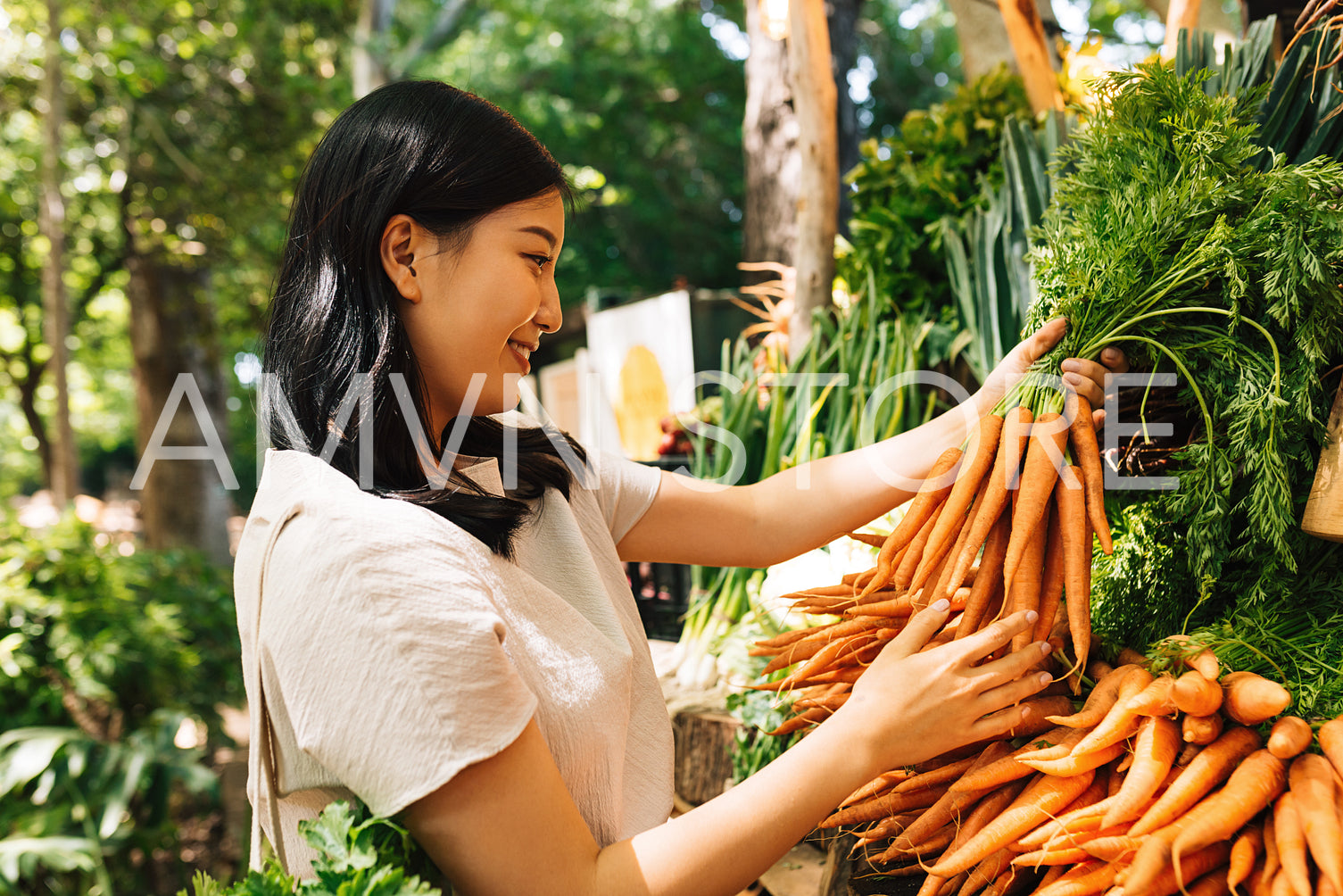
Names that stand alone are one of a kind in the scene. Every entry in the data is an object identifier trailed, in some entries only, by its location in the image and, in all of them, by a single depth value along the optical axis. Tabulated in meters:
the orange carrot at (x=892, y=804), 1.07
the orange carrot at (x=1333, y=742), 0.80
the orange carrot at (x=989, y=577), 1.03
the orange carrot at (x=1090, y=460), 1.00
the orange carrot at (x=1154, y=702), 0.89
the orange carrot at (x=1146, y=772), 0.86
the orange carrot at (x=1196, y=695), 0.85
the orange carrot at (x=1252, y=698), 0.83
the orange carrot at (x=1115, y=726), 0.90
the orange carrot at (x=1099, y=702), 0.94
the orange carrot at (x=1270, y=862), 0.78
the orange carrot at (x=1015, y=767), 0.96
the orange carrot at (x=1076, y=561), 0.98
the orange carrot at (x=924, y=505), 1.12
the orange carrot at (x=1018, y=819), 0.92
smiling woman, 0.77
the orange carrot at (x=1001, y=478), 1.03
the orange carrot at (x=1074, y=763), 0.92
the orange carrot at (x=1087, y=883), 0.84
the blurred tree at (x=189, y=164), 5.60
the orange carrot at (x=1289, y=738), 0.83
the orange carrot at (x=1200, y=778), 0.83
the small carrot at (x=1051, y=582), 1.00
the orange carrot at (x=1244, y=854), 0.79
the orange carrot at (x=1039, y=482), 1.00
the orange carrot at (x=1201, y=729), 0.88
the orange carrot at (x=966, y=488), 1.06
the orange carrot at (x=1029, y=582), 1.00
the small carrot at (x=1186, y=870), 0.80
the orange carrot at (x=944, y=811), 1.01
